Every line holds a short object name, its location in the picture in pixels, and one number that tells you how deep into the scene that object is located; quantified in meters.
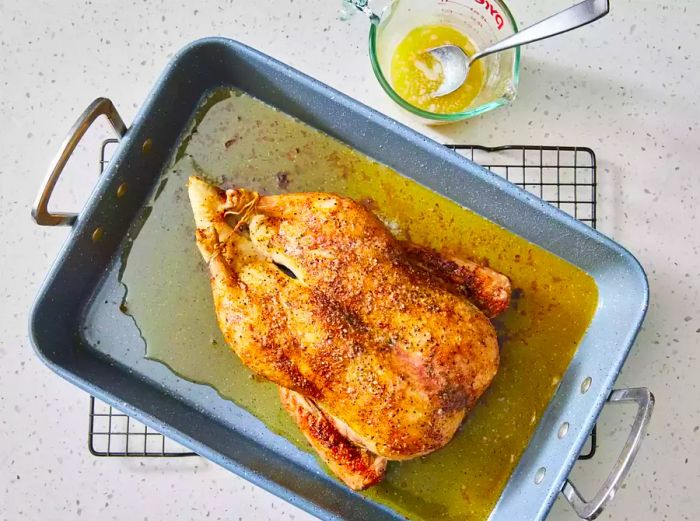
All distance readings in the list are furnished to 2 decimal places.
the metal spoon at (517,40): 0.50
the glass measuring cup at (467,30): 0.57
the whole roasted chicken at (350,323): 0.50
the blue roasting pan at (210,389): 0.53
